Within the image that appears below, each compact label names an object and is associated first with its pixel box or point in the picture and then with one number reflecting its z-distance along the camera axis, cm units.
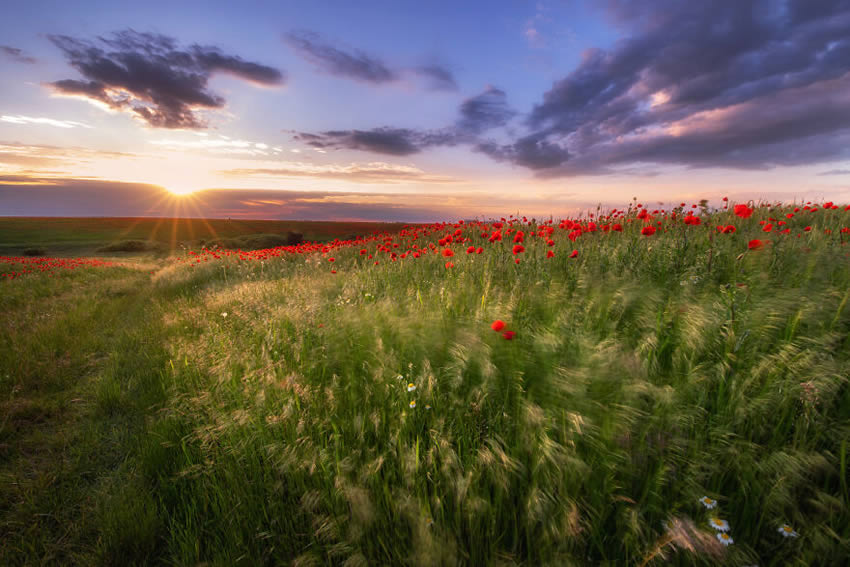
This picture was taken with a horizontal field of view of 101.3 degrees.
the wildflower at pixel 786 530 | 130
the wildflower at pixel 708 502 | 138
